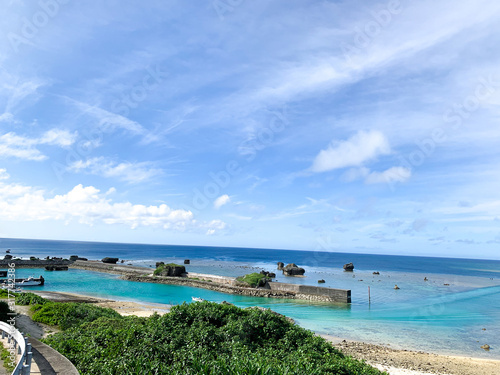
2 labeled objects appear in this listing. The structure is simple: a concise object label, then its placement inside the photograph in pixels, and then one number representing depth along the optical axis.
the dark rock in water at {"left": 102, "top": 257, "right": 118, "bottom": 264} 81.71
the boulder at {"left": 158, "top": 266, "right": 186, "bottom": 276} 56.22
